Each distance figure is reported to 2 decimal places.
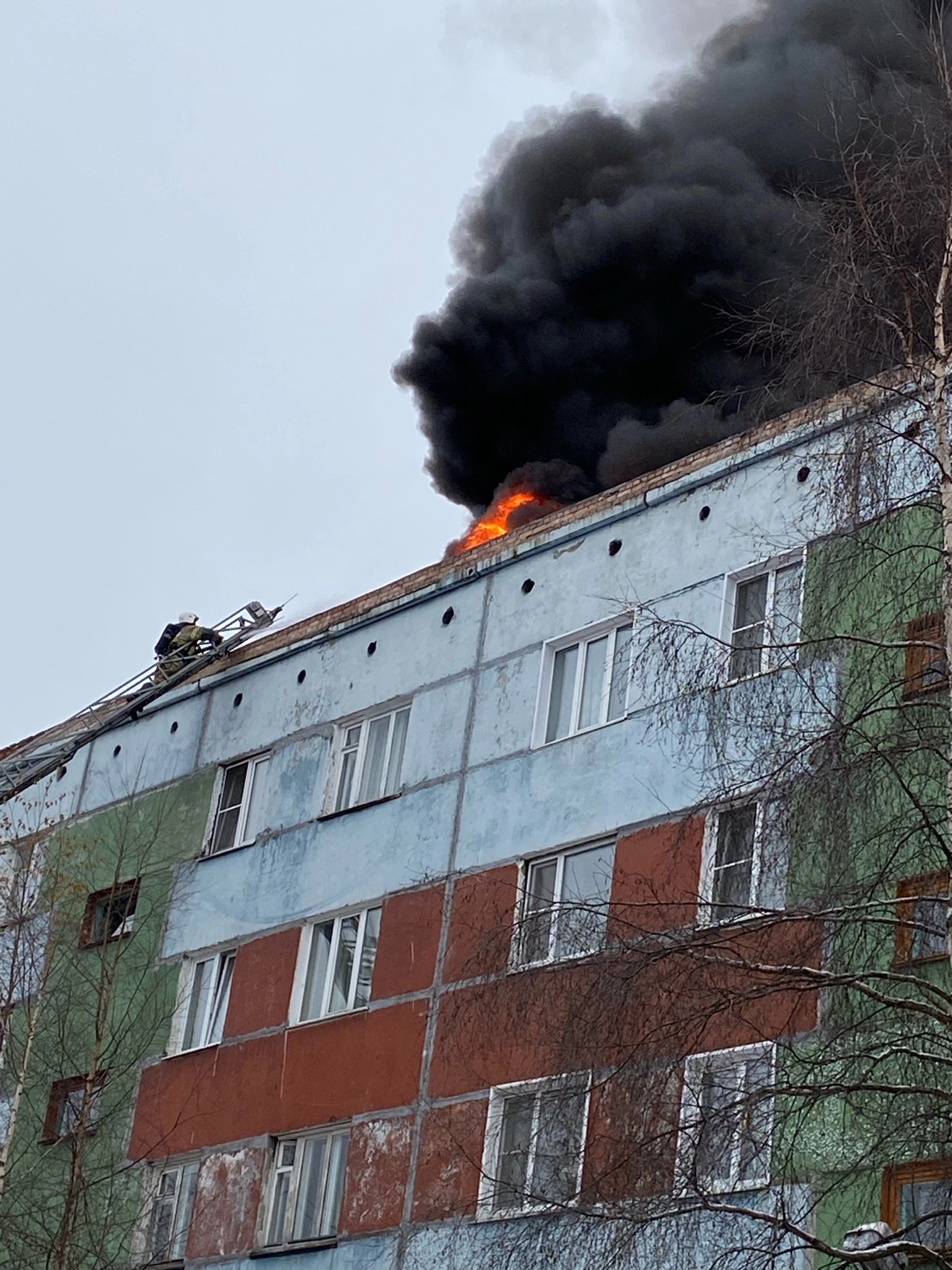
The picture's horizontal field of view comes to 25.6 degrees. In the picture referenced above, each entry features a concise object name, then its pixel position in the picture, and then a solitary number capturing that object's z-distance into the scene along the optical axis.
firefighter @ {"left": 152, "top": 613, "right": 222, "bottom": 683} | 26.75
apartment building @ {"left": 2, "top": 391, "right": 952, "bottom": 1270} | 18.67
